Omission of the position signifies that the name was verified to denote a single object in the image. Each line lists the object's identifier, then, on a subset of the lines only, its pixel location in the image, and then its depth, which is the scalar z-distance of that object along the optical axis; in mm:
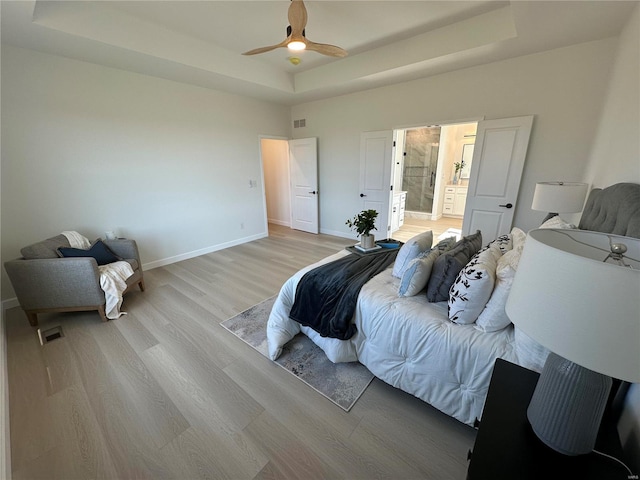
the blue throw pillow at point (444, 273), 1634
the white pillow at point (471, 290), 1370
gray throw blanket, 1810
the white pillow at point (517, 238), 1761
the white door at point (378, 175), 4426
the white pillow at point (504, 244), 1835
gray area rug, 1749
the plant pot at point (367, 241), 2682
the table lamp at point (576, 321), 508
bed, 1317
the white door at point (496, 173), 3283
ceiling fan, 2031
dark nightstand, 743
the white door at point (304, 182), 5340
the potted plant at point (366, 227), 2686
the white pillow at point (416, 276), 1692
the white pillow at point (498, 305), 1343
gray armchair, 2279
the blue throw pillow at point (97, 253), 2579
